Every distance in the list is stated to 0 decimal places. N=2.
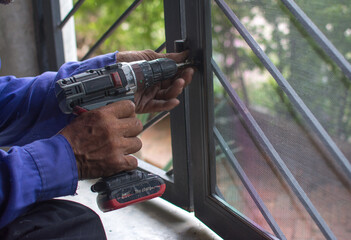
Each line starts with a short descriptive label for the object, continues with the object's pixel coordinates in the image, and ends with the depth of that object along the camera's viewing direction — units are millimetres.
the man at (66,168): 710
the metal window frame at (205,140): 971
